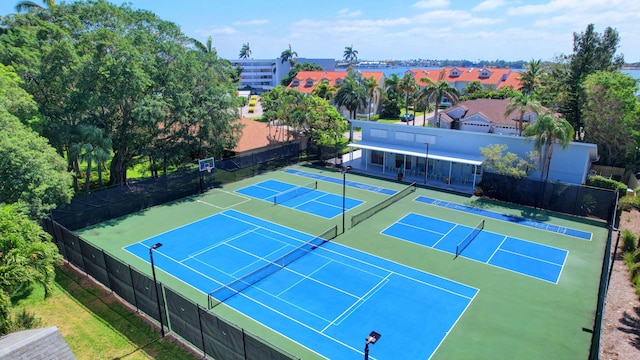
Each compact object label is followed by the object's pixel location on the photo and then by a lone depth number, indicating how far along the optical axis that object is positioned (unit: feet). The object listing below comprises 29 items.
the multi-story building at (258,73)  426.10
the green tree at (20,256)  41.39
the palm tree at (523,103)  110.11
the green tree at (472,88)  265.13
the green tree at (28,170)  62.85
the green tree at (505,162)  106.52
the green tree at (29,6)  118.32
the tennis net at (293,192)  111.65
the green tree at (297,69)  331.36
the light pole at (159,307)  52.95
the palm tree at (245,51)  507.30
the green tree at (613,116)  121.29
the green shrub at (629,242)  80.18
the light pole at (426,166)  123.54
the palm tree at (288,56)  396.78
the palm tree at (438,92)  164.96
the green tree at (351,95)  179.93
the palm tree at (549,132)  100.58
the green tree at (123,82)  95.25
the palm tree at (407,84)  199.82
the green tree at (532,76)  192.44
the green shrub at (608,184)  108.14
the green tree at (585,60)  149.59
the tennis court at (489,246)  74.49
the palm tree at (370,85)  203.62
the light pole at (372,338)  34.89
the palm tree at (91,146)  93.86
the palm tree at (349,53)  506.48
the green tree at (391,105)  241.37
